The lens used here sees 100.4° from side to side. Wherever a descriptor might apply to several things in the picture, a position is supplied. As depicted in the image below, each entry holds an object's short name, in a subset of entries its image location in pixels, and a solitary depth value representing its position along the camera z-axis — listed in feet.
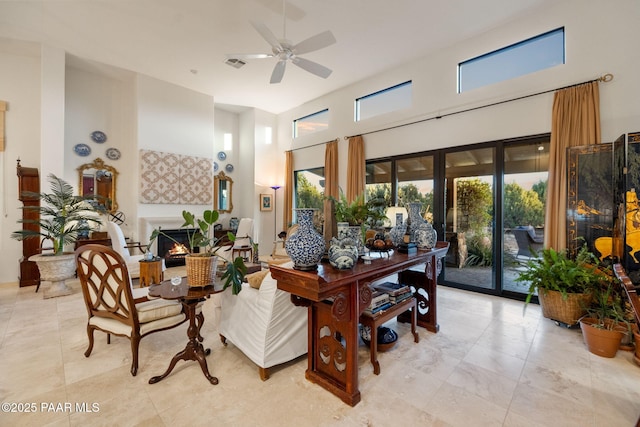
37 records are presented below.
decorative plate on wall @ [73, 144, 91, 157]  17.24
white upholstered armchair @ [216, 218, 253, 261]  18.65
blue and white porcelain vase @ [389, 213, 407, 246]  8.70
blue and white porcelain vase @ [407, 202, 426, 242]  9.19
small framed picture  24.07
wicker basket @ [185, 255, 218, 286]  6.58
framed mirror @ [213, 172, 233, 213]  23.53
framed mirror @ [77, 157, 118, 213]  17.42
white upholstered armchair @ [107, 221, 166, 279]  13.39
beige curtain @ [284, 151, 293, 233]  23.88
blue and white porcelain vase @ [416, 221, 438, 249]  9.11
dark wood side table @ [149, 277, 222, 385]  6.37
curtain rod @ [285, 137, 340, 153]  19.93
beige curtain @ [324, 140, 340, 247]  19.92
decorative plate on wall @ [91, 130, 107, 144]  17.87
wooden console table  5.24
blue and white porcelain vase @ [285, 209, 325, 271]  5.51
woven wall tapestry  18.48
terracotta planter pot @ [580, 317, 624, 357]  7.64
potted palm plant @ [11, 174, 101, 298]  12.67
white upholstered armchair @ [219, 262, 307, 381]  6.61
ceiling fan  10.12
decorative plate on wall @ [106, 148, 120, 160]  18.42
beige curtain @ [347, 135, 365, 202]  18.21
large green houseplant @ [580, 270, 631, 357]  7.71
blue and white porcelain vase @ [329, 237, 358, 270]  5.81
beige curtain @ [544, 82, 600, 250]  10.48
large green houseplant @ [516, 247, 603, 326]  9.28
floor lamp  24.99
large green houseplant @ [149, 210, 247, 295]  6.38
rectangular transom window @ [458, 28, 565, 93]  11.79
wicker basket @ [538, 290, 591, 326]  9.33
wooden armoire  14.46
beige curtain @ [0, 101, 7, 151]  14.67
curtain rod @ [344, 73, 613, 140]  10.36
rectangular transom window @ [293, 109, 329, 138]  21.47
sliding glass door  12.51
